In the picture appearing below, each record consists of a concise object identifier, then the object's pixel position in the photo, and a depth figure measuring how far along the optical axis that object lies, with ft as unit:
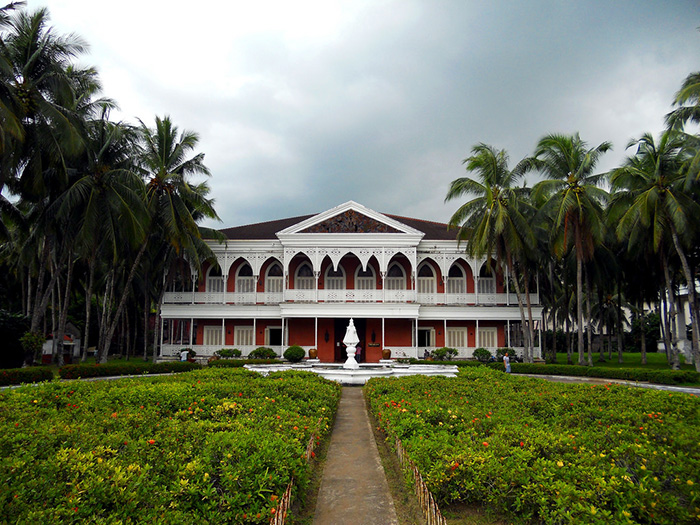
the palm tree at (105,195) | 64.18
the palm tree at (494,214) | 77.20
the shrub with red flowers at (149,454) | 11.79
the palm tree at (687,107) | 55.57
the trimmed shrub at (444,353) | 82.79
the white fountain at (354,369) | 54.65
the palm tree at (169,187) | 74.79
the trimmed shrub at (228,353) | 83.46
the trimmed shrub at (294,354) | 77.20
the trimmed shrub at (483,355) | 83.25
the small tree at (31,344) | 61.62
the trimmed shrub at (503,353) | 85.05
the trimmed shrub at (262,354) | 82.02
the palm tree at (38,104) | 55.42
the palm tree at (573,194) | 71.51
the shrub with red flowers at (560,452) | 13.51
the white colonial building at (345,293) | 86.74
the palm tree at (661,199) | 65.21
